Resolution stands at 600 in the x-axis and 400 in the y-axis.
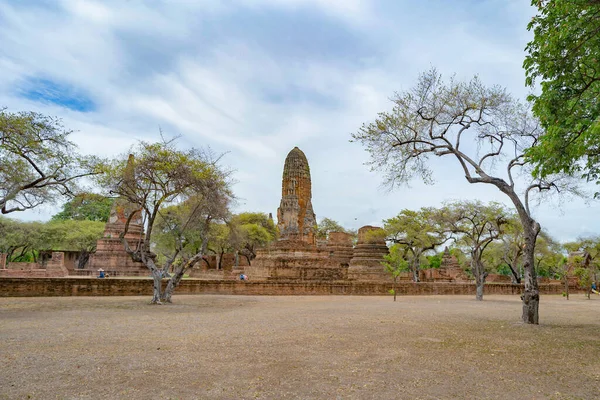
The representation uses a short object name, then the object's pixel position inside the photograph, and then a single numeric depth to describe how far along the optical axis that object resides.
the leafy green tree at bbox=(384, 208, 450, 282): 31.46
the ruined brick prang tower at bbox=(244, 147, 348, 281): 23.83
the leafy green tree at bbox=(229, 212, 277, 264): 40.66
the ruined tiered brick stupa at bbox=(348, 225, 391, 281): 30.97
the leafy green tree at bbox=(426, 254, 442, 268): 65.29
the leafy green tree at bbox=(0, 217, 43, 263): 38.66
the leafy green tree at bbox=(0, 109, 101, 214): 11.41
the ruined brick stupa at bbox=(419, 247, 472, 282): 40.72
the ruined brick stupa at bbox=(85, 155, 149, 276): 32.47
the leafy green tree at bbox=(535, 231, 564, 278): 33.50
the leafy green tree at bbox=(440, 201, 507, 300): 22.50
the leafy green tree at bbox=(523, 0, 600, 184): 7.02
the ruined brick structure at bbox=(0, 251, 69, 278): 28.11
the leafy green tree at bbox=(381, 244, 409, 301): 20.66
